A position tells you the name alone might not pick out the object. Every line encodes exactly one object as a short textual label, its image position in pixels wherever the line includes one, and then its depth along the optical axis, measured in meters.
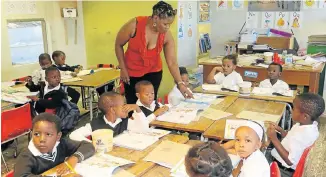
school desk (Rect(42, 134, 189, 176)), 1.66
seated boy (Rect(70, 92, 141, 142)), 2.26
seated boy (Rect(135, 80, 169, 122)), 2.64
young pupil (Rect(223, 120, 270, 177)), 1.66
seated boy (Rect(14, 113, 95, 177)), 1.66
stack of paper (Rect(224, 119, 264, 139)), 2.14
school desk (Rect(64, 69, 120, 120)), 4.18
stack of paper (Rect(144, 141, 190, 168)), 1.74
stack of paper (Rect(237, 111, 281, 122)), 2.49
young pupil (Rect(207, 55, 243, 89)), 3.76
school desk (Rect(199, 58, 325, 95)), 4.23
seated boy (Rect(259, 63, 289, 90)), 3.71
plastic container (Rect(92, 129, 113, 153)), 1.90
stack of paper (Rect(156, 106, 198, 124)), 2.45
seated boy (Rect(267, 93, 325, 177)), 2.19
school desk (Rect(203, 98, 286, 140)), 2.27
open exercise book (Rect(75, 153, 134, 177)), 1.61
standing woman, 2.92
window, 5.03
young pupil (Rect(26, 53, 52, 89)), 3.99
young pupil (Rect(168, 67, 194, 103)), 3.23
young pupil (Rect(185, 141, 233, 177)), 1.18
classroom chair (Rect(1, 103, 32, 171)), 2.96
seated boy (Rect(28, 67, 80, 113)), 3.64
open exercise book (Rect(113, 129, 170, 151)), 1.96
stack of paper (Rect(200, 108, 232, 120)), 2.53
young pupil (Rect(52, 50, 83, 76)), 4.81
